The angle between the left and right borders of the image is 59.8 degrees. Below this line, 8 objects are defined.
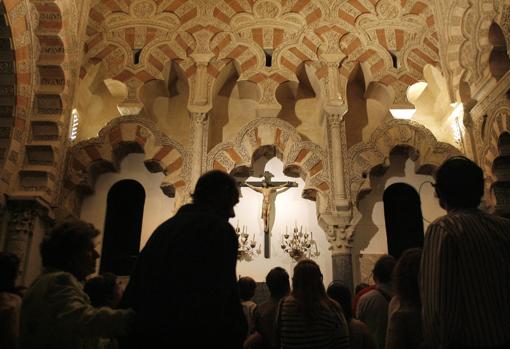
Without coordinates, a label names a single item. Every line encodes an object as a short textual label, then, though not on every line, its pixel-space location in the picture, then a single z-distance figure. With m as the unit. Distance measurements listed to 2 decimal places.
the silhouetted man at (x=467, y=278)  1.73
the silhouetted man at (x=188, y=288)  1.82
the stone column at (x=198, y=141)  8.42
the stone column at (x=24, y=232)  6.59
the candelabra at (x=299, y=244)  8.62
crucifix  8.75
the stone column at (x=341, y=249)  8.02
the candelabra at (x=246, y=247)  8.71
